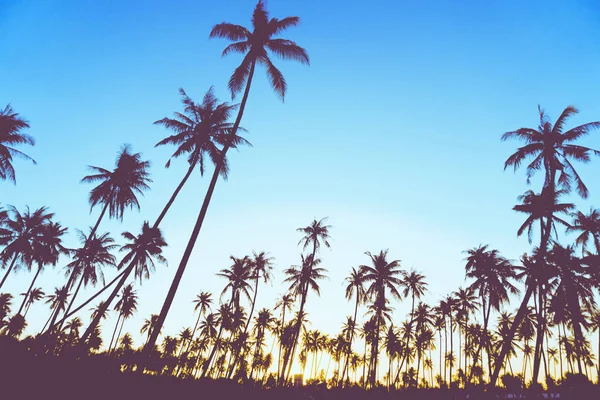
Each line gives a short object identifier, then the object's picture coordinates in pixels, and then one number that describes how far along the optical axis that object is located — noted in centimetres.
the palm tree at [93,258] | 3338
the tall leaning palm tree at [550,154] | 2067
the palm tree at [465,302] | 4244
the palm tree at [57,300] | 4643
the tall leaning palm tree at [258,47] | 1691
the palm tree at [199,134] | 1965
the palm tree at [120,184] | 2583
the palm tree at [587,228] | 2966
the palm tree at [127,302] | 5406
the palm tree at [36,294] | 5779
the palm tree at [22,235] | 3086
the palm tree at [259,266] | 3878
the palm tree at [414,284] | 4088
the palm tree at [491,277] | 3152
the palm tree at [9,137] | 2166
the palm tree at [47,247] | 3228
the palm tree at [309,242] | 3375
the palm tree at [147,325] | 6552
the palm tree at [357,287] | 3767
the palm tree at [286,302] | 4406
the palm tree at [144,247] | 2780
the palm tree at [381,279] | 3544
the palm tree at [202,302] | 5412
